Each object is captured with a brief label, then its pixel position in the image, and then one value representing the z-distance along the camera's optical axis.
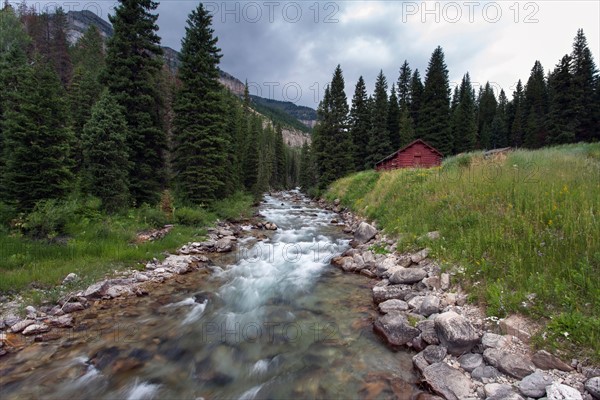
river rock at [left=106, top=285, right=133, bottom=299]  7.64
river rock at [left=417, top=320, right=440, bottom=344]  5.20
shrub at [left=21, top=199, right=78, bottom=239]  9.12
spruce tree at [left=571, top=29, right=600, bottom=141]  36.53
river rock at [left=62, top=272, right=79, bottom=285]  7.55
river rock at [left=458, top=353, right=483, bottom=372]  4.40
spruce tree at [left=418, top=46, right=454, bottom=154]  44.19
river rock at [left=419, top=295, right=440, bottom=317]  6.00
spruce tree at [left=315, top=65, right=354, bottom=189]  36.47
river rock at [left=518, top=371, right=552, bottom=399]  3.63
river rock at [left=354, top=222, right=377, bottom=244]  12.57
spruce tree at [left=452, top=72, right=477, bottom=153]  50.62
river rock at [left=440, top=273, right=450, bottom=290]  6.68
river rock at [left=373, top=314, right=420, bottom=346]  5.56
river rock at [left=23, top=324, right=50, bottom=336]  5.83
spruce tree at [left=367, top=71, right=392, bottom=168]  41.62
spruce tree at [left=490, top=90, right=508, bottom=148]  67.12
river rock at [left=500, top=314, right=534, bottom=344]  4.52
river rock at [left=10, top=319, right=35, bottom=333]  5.84
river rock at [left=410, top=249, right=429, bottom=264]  8.41
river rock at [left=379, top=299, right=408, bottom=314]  6.61
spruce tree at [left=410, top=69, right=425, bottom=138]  52.64
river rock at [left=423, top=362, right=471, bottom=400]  4.02
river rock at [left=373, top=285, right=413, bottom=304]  7.20
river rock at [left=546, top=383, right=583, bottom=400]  3.36
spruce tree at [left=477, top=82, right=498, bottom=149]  65.56
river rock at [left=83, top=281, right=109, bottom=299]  7.38
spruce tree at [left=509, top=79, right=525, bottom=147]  59.31
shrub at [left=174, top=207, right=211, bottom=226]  14.64
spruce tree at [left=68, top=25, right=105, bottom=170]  23.08
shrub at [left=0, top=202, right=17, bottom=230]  9.90
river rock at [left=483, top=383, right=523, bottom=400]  3.62
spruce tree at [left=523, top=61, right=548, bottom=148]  46.84
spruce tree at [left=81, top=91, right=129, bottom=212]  12.87
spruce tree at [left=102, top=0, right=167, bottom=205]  15.51
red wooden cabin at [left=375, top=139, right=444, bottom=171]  32.78
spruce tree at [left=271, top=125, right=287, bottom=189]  75.12
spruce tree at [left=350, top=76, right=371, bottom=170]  44.47
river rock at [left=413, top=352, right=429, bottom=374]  4.70
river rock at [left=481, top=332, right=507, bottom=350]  4.53
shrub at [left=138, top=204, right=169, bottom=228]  13.39
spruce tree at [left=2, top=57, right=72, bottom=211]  10.15
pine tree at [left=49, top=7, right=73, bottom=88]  41.97
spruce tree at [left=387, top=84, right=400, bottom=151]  47.25
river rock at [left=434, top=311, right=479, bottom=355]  4.73
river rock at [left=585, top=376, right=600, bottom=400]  3.35
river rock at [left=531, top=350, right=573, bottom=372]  3.86
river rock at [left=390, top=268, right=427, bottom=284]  7.52
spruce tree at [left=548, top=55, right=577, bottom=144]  36.38
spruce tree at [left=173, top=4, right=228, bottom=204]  18.03
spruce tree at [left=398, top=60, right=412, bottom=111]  61.09
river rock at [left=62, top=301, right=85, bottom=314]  6.73
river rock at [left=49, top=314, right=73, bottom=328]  6.19
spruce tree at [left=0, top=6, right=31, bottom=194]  15.95
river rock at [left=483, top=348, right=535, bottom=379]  4.00
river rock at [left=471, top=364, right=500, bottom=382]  4.14
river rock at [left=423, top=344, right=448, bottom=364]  4.78
